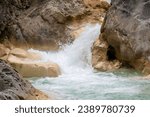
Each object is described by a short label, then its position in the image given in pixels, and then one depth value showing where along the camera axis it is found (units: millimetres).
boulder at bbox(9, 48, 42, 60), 15672
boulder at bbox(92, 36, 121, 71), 14938
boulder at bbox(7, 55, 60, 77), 14203
